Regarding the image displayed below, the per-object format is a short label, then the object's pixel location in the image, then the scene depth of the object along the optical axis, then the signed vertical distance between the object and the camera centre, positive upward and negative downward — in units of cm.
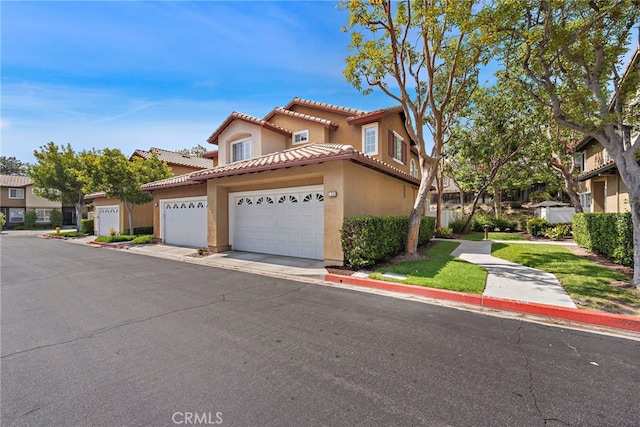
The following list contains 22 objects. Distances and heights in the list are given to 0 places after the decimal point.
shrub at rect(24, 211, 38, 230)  3731 -17
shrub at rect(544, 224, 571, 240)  1627 -146
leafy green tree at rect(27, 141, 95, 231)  2511 +397
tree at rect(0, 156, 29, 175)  6275 +1210
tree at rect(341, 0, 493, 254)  782 +512
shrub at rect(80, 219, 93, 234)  2586 -88
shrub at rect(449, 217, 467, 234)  2075 -125
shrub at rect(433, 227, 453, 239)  1858 -157
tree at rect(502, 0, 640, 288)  630 +381
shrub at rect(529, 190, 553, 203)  3451 +144
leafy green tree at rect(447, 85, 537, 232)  1620 +503
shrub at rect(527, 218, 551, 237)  1775 -123
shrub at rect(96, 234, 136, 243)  1769 -147
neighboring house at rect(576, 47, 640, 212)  1173 +141
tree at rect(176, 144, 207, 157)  5012 +1170
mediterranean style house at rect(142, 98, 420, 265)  928 +122
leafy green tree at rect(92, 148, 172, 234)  1670 +241
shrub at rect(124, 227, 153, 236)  2053 -113
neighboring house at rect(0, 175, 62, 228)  3741 +218
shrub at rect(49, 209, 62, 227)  3856 -5
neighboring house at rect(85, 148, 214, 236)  2108 +63
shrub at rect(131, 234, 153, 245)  1653 -147
